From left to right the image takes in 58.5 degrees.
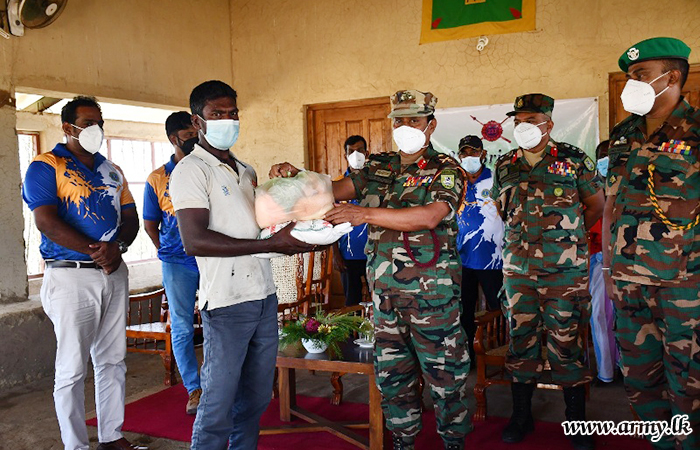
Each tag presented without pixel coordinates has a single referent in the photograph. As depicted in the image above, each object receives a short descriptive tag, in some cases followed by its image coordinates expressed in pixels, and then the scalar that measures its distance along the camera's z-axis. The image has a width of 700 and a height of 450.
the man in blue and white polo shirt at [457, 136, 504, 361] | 4.56
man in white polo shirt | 2.33
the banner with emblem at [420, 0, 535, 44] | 5.62
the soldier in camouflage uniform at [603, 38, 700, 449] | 2.45
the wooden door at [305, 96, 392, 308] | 6.52
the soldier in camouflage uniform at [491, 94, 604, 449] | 3.21
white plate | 3.57
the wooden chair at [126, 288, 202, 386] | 4.68
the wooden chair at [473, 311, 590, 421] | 3.70
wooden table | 3.21
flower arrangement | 3.55
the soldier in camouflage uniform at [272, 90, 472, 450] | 2.75
